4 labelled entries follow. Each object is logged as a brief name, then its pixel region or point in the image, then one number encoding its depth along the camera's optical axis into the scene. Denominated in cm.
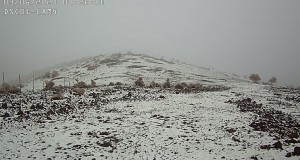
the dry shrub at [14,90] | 2733
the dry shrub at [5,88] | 2743
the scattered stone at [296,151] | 1373
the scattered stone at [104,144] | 1478
